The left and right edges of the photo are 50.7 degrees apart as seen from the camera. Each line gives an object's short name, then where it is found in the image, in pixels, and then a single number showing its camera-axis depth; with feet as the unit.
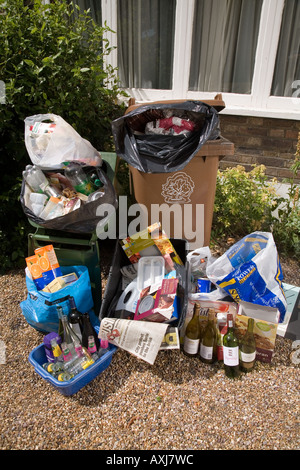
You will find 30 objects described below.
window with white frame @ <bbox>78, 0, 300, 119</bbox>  11.71
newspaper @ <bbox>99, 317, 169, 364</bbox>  6.04
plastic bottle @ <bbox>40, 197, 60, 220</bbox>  6.82
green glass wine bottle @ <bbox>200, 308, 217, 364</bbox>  6.30
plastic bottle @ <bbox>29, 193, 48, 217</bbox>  6.92
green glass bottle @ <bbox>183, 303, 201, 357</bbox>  6.41
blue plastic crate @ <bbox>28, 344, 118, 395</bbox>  5.42
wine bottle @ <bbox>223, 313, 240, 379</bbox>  5.95
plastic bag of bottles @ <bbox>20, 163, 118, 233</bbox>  6.62
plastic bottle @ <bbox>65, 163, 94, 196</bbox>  7.27
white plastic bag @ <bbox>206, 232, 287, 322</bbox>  6.40
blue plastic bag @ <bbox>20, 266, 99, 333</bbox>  6.19
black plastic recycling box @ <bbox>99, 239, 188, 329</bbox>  6.61
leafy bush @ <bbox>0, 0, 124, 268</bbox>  8.46
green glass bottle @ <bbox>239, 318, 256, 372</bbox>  6.09
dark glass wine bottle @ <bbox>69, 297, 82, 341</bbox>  6.22
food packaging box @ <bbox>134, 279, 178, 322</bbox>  6.30
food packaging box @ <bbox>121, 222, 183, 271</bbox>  7.48
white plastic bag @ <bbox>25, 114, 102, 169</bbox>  7.22
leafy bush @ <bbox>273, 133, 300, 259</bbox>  10.14
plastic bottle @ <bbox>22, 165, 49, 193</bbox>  7.25
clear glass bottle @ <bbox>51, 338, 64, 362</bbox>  5.90
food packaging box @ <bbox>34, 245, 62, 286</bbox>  6.65
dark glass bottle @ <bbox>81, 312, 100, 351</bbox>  6.28
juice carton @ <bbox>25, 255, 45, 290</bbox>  6.58
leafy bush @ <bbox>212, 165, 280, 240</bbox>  10.48
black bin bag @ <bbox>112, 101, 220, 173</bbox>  7.43
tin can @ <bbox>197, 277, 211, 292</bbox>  7.32
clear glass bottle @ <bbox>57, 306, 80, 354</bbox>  6.18
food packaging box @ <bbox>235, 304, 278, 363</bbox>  6.18
